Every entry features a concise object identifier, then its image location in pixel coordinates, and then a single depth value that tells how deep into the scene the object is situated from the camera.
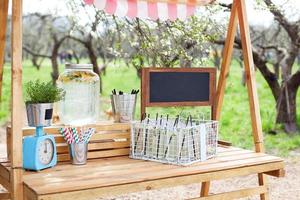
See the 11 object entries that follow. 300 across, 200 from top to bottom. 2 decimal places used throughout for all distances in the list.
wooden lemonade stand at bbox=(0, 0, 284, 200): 2.09
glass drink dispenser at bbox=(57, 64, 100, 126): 2.71
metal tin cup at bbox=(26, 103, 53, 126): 2.34
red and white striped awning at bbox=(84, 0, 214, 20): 2.98
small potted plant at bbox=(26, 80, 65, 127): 2.34
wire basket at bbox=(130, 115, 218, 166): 2.54
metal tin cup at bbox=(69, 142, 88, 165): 2.48
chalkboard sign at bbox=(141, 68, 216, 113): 2.94
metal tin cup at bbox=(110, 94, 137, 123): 2.81
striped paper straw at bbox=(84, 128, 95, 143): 2.50
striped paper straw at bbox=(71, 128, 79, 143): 2.47
